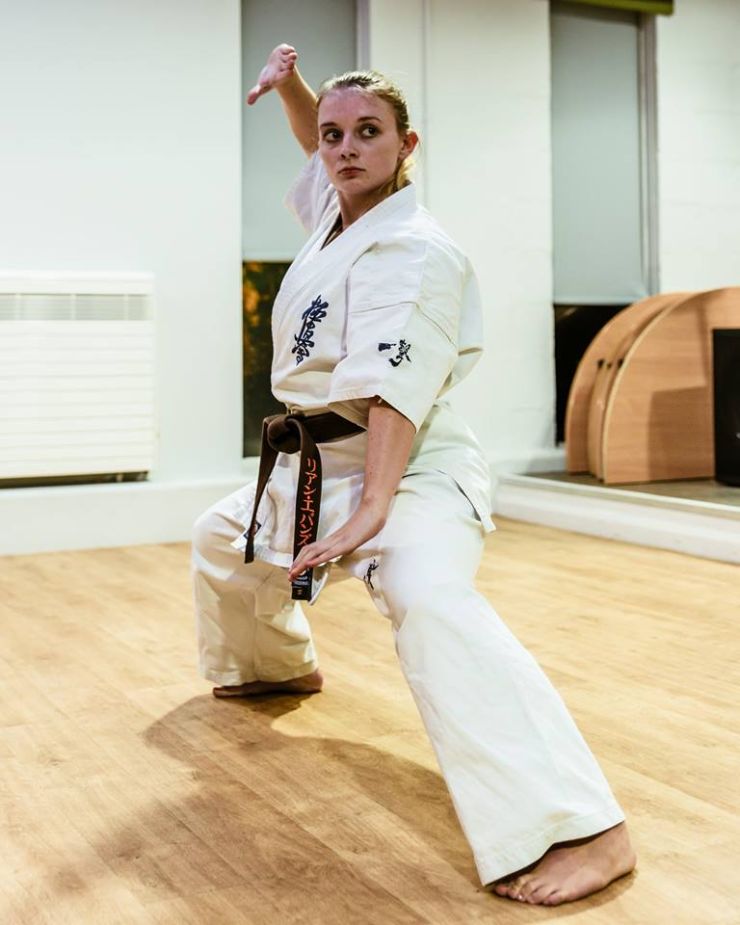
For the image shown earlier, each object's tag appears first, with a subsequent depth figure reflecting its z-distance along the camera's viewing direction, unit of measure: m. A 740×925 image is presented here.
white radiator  4.11
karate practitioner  1.50
